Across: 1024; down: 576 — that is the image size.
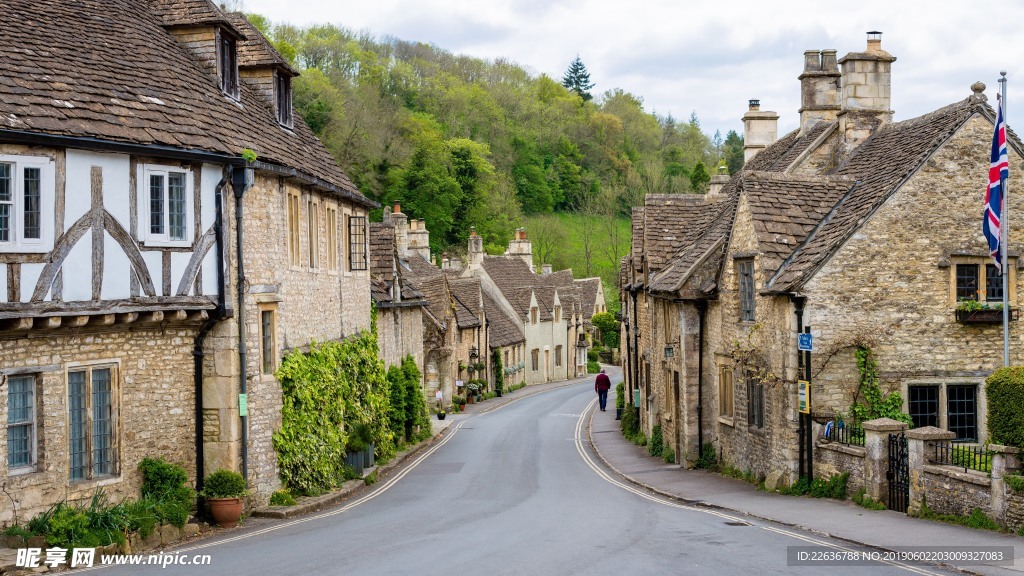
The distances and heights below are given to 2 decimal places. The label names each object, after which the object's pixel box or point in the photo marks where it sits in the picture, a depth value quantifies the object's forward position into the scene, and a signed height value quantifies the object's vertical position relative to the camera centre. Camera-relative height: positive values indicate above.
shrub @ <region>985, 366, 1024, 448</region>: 15.95 -1.94
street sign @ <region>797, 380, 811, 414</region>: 19.75 -2.12
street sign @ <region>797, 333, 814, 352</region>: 19.69 -1.10
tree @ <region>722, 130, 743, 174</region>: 120.88 +15.25
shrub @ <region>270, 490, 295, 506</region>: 19.98 -3.93
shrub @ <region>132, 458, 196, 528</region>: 17.09 -3.26
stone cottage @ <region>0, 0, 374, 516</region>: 15.41 +0.69
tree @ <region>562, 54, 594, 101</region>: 161.75 +32.09
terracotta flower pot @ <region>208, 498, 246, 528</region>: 17.98 -3.71
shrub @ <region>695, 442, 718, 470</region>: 25.83 -4.24
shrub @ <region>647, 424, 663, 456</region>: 30.46 -4.56
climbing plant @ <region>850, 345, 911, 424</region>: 19.92 -2.16
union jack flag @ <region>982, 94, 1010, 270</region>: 18.34 +1.64
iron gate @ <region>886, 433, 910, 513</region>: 17.06 -3.15
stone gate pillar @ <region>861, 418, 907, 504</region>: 17.61 -2.90
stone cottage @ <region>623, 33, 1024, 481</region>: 20.06 -0.16
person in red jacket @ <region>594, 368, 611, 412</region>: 45.44 -4.25
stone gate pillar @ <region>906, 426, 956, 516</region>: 16.50 -2.69
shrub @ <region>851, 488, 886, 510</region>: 17.53 -3.70
